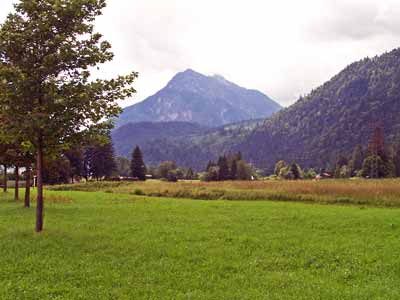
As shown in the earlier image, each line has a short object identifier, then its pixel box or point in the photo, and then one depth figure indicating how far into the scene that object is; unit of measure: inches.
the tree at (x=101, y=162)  4335.6
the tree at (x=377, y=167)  4313.5
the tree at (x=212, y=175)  5152.6
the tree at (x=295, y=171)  5831.7
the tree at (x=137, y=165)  4685.0
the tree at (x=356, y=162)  5605.3
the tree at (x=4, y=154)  1421.0
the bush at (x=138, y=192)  2278.5
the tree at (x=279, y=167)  7112.2
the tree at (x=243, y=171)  5196.9
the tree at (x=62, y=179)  3784.5
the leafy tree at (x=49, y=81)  757.9
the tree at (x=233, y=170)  5187.0
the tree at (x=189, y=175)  6282.5
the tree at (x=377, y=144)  4424.2
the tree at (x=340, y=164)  5596.5
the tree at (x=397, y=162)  4906.5
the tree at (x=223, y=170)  5128.0
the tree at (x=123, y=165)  6302.7
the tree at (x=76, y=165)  4178.2
